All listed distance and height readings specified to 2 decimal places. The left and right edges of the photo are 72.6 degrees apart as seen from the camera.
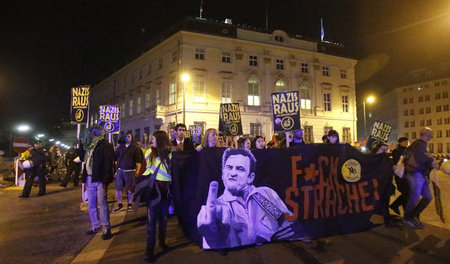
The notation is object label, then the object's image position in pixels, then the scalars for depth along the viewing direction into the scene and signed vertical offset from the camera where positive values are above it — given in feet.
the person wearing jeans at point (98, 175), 18.29 -1.82
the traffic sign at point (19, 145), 45.37 -0.03
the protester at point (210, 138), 19.04 +0.39
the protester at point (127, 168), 25.58 -1.96
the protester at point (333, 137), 23.04 +0.52
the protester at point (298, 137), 26.18 +0.59
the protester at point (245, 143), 26.37 +0.09
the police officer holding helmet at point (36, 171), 33.24 -2.90
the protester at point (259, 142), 26.50 +0.18
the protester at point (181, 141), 23.39 +0.27
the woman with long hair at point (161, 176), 15.05 -1.59
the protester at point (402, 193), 22.04 -3.62
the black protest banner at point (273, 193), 15.12 -2.68
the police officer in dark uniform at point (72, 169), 42.69 -3.47
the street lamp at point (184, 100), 93.46 +13.56
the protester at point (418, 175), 19.13 -1.98
